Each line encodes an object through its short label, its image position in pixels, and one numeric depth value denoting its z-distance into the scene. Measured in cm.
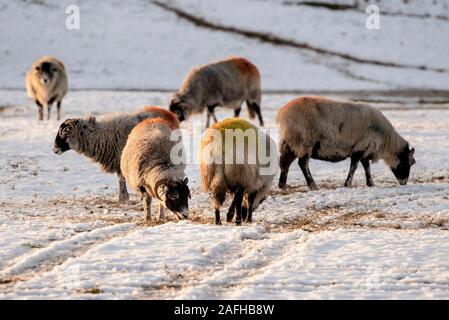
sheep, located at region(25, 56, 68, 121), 2623
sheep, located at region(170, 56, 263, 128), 2297
